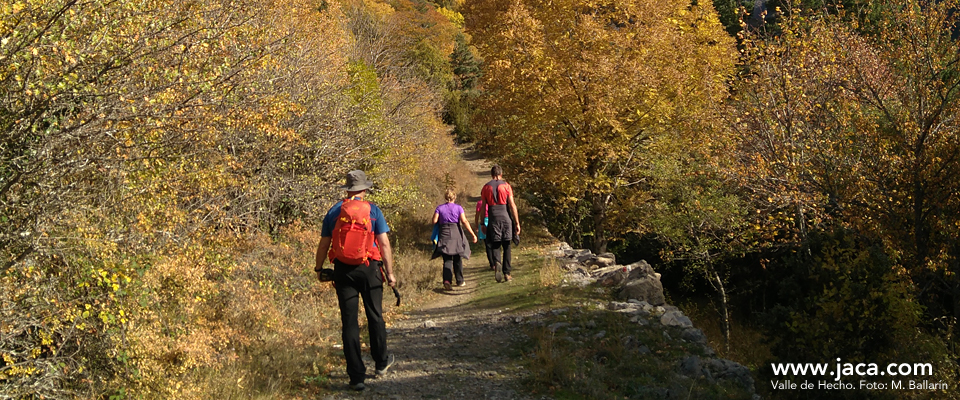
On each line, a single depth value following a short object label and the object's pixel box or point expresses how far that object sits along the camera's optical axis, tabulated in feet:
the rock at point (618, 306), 29.74
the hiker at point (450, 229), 33.45
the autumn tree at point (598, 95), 46.88
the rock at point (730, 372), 23.71
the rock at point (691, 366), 23.44
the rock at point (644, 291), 32.07
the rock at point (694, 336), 26.77
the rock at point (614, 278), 34.73
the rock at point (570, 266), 39.03
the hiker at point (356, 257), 18.76
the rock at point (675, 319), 28.17
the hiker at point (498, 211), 34.58
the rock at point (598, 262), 42.40
